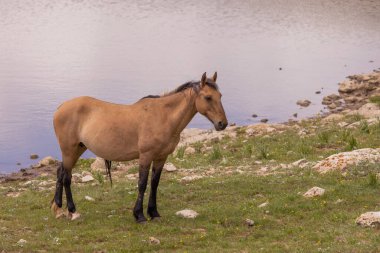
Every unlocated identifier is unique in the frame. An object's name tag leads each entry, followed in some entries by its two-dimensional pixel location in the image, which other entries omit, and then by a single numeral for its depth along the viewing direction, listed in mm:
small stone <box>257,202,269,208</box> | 14718
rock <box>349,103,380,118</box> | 28881
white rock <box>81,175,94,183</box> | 19578
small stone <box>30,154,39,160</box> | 28438
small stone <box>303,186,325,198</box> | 15062
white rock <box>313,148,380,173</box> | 17391
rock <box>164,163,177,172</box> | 20031
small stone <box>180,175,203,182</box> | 17938
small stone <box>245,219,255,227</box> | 13500
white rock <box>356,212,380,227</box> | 12594
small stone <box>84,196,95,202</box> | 16186
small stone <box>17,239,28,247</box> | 12602
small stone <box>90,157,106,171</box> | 22712
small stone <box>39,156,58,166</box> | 26031
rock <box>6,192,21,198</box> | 18203
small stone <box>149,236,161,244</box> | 12398
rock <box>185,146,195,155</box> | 24116
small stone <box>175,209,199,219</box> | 14189
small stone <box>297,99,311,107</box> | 39384
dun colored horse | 13812
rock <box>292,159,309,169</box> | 18797
